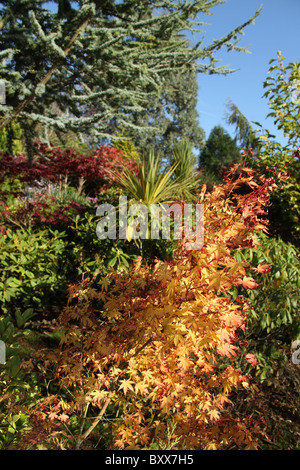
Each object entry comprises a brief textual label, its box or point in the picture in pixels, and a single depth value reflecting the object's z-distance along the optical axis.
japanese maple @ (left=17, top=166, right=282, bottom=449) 1.32
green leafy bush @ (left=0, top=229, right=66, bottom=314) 3.20
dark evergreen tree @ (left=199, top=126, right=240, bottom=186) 17.47
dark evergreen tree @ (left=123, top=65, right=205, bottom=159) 18.53
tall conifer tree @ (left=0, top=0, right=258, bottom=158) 3.34
